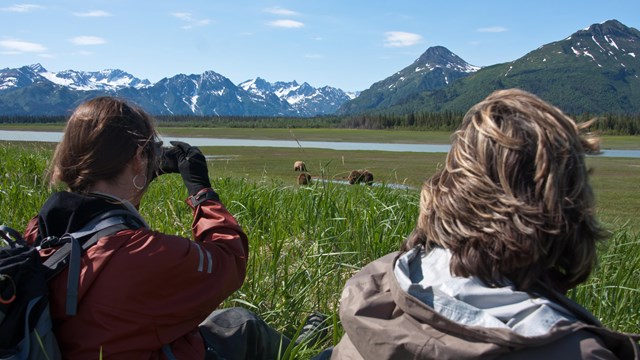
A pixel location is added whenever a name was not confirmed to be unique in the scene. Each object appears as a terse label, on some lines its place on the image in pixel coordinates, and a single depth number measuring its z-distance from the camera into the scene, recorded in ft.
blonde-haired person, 4.36
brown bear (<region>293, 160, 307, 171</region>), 75.09
